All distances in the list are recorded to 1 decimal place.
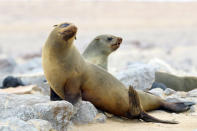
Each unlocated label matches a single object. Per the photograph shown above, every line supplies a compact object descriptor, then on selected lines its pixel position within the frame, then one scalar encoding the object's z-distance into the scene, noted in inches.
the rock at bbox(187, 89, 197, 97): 531.3
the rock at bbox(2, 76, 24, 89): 625.4
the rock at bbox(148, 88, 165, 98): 521.2
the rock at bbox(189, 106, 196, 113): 451.2
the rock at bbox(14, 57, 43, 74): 1028.4
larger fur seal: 381.7
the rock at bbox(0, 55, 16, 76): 1067.7
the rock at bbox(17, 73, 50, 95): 622.8
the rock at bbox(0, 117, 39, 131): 271.5
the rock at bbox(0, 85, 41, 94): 536.4
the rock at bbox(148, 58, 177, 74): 849.7
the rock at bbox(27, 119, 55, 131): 292.4
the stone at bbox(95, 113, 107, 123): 378.3
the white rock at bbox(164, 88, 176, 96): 544.2
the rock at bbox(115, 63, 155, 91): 570.3
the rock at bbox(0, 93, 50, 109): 376.6
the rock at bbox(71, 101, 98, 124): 371.2
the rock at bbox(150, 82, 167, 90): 597.1
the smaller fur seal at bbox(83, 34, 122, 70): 578.9
